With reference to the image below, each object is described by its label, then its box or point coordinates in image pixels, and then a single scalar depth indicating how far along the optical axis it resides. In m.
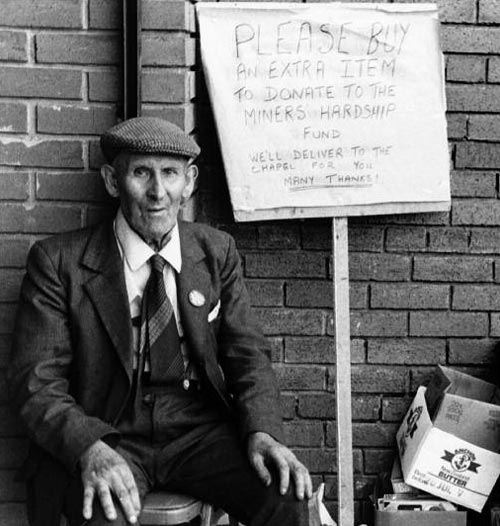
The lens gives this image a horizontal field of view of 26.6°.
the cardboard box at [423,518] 3.89
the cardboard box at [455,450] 3.93
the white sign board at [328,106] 3.90
